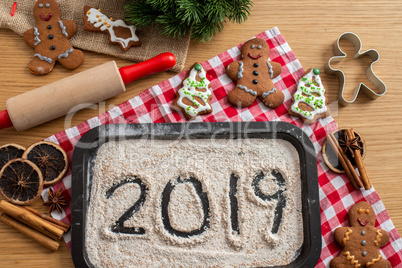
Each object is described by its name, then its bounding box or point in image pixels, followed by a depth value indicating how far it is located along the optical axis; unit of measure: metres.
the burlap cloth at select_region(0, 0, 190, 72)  1.29
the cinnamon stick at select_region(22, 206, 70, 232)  1.17
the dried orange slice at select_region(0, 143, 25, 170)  1.19
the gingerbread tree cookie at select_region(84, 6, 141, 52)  1.29
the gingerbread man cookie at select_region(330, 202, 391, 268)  1.20
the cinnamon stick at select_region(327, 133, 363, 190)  1.25
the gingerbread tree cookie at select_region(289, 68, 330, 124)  1.27
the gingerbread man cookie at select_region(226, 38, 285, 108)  1.27
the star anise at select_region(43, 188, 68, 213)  1.17
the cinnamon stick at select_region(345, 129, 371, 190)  1.25
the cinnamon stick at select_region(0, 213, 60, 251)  1.16
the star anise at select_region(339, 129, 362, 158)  1.25
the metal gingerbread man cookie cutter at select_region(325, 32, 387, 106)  1.31
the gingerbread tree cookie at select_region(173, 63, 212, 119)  1.24
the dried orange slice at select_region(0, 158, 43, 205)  1.15
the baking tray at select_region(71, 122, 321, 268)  1.12
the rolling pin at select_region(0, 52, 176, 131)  1.18
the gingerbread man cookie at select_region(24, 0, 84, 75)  1.27
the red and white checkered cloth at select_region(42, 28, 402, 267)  1.24
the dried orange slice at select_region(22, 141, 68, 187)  1.18
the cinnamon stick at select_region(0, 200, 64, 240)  1.14
